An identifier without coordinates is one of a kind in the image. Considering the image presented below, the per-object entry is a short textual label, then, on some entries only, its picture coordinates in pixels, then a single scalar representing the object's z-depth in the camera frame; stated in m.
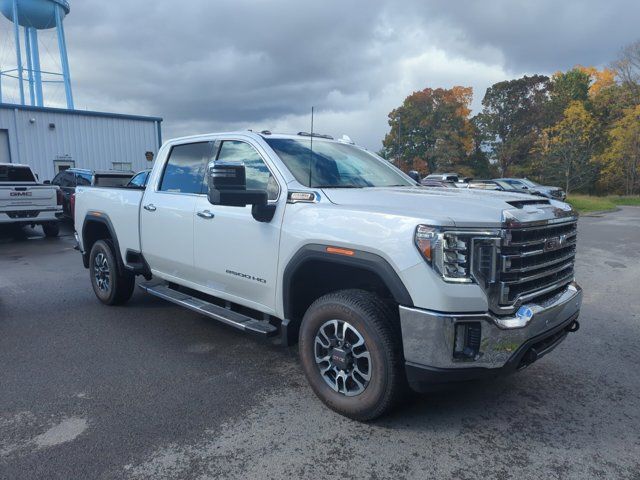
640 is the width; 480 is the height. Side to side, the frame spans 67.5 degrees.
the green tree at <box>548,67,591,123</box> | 53.78
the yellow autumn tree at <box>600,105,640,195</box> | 43.00
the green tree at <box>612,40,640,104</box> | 45.31
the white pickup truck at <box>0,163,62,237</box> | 11.60
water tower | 28.12
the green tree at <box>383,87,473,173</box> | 55.47
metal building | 21.52
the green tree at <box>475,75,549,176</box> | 55.12
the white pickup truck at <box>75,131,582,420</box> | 2.80
